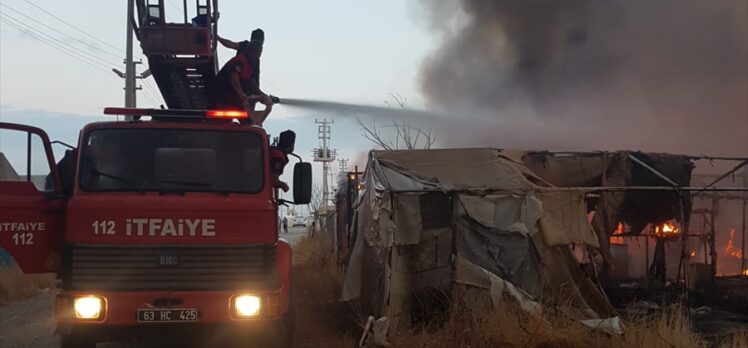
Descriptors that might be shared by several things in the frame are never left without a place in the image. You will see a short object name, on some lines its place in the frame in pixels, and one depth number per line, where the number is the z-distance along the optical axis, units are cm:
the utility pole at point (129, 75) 1936
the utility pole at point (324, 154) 5719
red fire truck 506
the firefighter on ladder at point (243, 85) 780
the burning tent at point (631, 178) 898
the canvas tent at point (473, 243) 727
